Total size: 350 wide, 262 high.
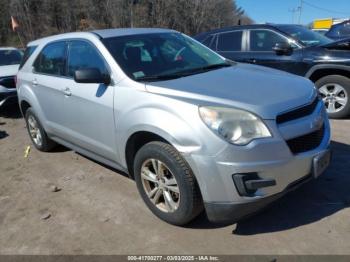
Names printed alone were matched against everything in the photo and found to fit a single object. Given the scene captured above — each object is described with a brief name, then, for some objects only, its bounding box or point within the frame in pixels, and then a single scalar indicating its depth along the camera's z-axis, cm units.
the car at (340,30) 1096
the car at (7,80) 810
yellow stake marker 564
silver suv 276
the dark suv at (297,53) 615
